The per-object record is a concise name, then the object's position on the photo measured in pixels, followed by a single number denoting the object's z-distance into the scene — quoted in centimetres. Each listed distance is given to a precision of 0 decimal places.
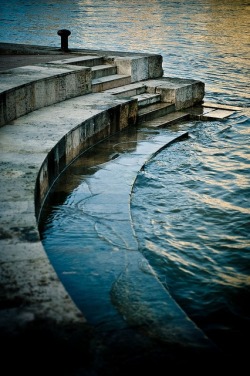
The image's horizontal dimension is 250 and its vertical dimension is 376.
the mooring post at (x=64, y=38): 1053
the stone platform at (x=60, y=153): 231
